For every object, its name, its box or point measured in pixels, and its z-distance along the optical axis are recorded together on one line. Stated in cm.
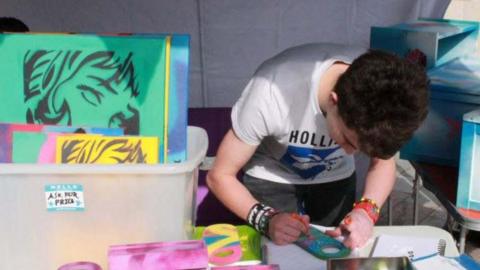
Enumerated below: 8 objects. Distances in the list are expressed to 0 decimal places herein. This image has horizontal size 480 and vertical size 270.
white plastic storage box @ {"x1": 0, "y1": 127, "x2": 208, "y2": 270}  259
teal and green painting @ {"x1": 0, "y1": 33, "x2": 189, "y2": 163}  271
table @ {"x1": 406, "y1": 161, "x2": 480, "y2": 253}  358
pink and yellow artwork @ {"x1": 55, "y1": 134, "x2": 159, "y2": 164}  263
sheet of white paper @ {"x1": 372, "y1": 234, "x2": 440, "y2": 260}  293
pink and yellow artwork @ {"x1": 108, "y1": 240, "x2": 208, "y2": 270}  256
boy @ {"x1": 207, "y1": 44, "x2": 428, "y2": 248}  274
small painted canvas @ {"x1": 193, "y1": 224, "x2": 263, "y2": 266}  293
